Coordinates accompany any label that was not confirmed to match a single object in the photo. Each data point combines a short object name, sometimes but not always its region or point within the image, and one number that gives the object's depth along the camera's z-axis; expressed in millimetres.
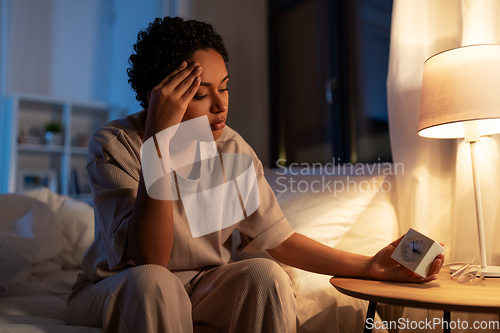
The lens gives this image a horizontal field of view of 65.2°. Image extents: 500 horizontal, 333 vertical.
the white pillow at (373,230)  1264
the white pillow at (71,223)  1603
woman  743
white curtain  1077
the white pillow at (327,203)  1242
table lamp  897
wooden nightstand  693
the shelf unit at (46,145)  2936
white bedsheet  807
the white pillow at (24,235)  1199
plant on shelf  3139
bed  1077
